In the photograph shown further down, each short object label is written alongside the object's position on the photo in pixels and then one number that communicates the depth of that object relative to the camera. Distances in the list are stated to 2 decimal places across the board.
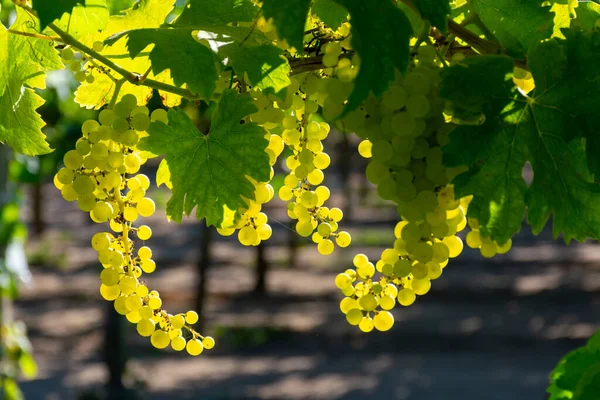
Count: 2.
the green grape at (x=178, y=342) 1.85
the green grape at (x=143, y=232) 1.90
